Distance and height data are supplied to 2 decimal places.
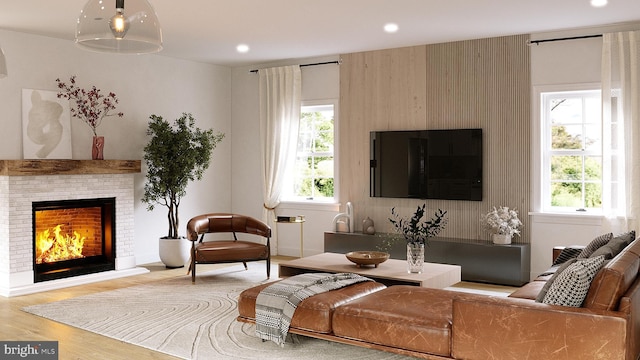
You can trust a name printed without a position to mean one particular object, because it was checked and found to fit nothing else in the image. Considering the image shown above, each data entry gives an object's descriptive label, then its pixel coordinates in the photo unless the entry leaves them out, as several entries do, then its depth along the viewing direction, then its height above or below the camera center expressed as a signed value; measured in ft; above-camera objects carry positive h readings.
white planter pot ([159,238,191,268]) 23.97 -2.70
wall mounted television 22.33 +0.64
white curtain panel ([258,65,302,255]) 26.73 +2.46
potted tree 23.81 +0.61
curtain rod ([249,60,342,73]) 25.52 +4.94
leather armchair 20.72 -2.14
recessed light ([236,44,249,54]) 23.77 +5.20
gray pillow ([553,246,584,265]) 16.73 -1.98
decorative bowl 17.17 -2.14
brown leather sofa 9.71 -2.46
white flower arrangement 20.95 -1.37
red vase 22.45 +1.24
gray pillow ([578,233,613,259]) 14.65 -1.55
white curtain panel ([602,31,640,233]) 19.36 +1.61
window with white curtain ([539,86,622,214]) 20.88 +1.02
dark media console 20.48 -2.62
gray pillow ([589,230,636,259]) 12.75 -1.41
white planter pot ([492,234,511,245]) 20.97 -1.97
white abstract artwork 21.09 +1.98
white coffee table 16.34 -2.47
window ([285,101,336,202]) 26.55 +1.08
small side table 24.07 -1.49
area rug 13.19 -3.54
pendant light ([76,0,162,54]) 8.07 +2.08
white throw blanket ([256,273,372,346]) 12.71 -2.51
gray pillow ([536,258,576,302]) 10.90 -1.90
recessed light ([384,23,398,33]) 20.07 +5.05
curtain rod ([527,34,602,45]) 20.26 +4.73
